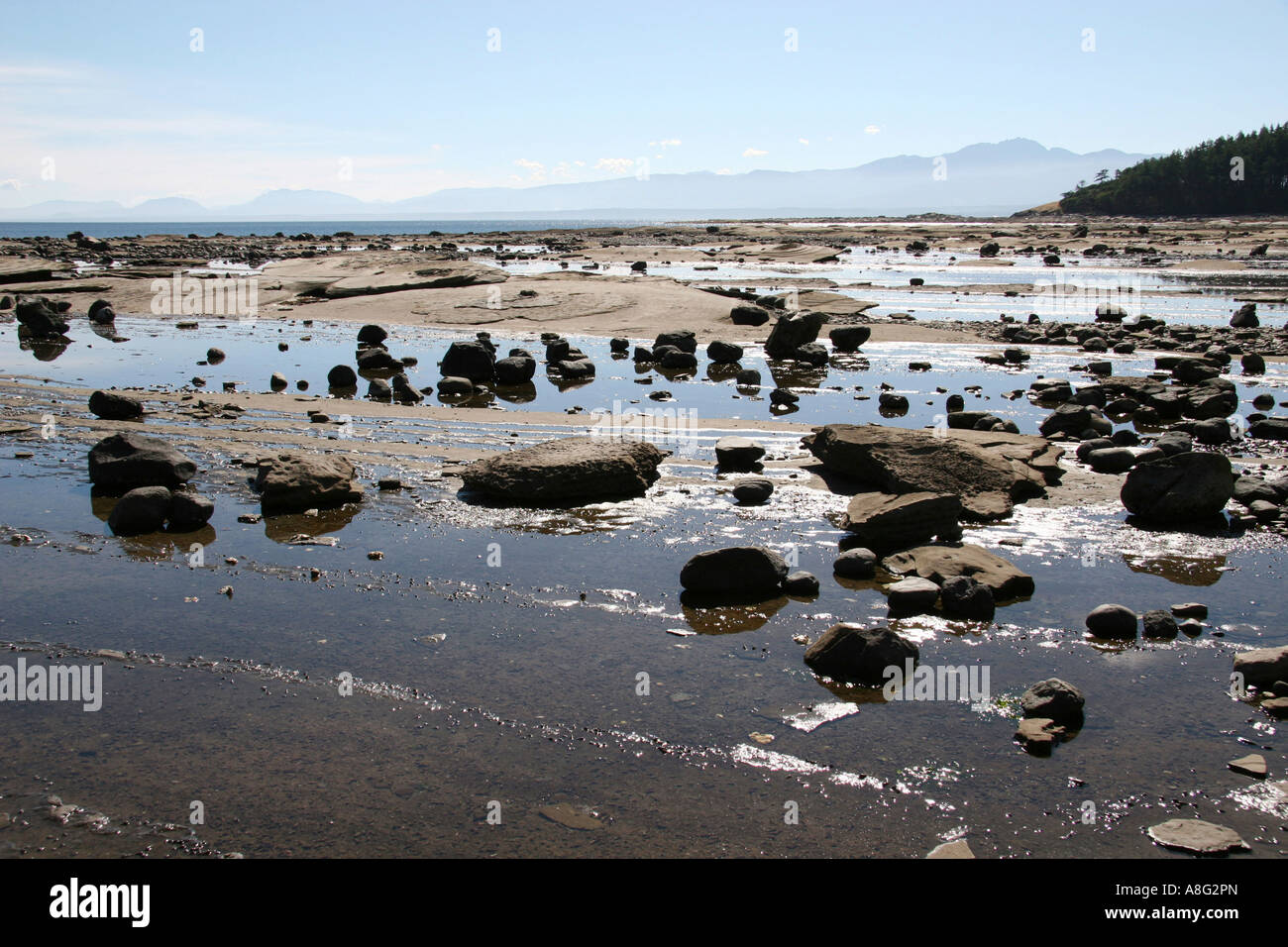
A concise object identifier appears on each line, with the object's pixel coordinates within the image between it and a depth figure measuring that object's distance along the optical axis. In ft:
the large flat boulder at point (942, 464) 27.37
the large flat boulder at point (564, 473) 28.19
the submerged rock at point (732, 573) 21.36
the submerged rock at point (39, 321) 66.44
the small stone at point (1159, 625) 19.52
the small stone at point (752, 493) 27.99
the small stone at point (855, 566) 22.58
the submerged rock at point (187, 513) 26.05
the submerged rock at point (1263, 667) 17.21
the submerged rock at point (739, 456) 31.30
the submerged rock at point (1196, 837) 12.94
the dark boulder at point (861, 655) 17.62
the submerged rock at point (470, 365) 47.55
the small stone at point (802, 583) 21.49
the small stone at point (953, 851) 12.70
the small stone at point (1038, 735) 15.40
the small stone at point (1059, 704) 16.08
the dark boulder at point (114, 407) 39.17
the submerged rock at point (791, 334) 56.18
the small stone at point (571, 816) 13.58
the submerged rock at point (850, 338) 58.49
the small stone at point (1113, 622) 19.39
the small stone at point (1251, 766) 14.69
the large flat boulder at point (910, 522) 24.35
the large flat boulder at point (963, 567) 21.35
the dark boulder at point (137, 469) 28.89
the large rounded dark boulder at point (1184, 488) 26.07
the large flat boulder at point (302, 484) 27.32
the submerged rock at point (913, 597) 20.62
